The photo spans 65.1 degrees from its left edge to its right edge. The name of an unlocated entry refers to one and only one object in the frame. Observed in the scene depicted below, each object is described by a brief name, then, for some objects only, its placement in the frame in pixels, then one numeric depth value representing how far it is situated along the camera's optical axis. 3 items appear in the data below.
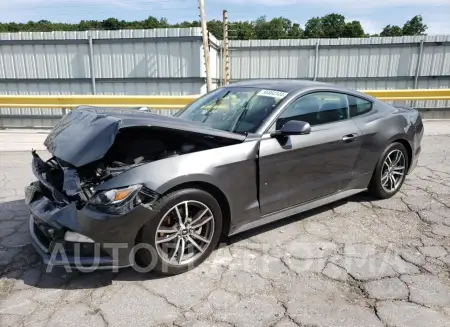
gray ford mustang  2.61
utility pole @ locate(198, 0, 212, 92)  10.95
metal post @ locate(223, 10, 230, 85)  12.26
